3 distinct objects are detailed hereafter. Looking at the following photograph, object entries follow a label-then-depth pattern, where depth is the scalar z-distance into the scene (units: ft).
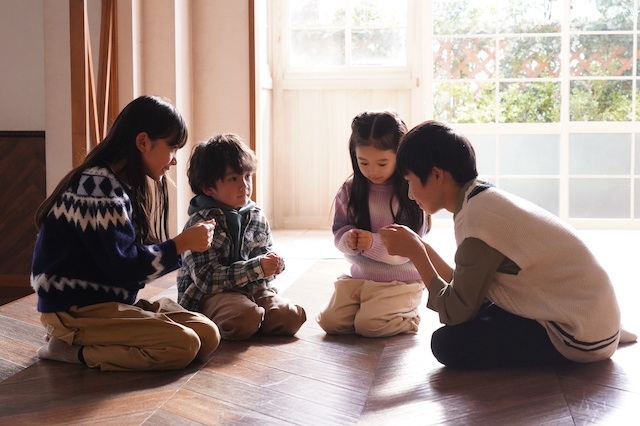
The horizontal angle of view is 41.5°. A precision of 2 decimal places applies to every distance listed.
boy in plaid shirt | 7.79
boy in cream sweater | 6.28
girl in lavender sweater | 7.81
